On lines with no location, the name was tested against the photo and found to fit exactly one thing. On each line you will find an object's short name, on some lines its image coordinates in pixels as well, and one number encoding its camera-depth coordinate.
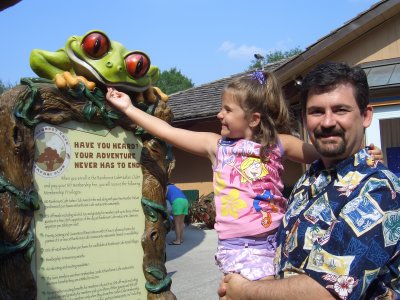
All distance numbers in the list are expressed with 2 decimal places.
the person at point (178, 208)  9.95
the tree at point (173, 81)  68.38
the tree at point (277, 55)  64.32
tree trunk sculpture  2.58
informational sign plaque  2.76
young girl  2.42
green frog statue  2.92
